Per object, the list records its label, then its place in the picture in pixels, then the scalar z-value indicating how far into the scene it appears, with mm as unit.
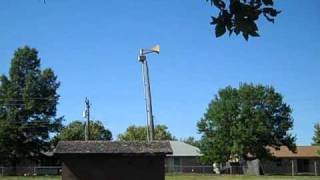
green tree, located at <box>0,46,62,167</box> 71000
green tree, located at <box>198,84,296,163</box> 69312
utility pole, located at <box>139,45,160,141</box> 38844
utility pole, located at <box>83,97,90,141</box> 59662
